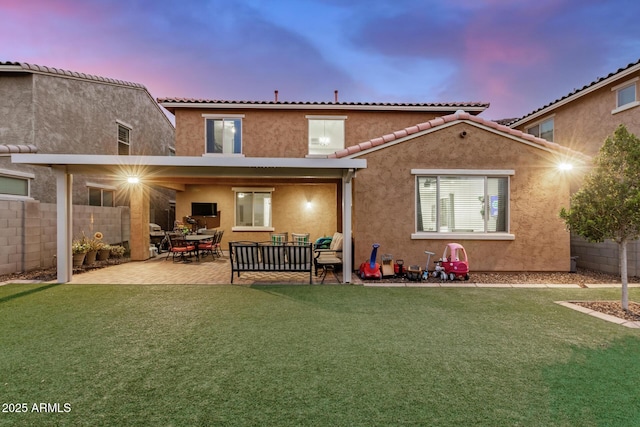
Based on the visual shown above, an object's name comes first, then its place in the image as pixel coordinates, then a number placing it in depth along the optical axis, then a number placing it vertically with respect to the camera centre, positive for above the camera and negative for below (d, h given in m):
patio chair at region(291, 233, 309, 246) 14.00 -0.97
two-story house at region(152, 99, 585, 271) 9.12 +0.66
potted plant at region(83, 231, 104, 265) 10.45 -1.19
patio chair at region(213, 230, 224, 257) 12.28 -0.97
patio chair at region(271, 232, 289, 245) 13.34 -0.93
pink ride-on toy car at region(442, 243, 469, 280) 8.09 -1.27
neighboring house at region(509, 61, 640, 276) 9.13 +3.54
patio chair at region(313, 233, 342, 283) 8.51 -1.23
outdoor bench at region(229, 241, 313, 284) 7.46 -1.04
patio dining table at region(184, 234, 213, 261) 11.34 -0.82
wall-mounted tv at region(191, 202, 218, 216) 14.69 +0.35
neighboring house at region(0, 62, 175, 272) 10.21 +3.76
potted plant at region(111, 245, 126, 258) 11.76 -1.37
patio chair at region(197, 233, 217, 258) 12.07 -1.15
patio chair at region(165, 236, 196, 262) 11.41 -1.16
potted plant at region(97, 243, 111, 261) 11.08 -1.36
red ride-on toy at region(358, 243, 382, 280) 8.23 -1.46
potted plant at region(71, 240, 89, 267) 9.83 -1.19
